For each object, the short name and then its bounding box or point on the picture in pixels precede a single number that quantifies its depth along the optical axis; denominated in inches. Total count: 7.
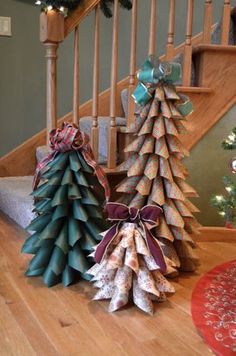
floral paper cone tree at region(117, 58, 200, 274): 58.3
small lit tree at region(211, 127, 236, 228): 58.7
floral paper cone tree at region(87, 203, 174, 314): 51.0
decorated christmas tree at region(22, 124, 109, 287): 57.3
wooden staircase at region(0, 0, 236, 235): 67.9
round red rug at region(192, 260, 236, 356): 44.1
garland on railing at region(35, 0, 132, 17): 64.0
